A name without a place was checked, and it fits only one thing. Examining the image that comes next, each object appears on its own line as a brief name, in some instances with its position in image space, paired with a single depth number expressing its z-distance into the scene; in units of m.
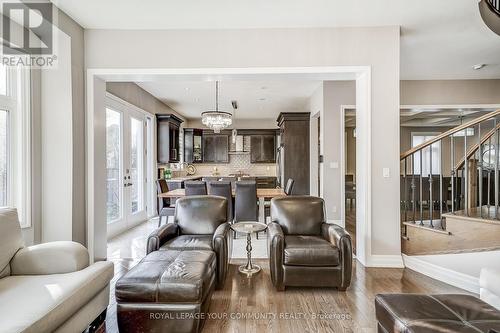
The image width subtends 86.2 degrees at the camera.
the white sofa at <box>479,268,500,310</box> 1.75
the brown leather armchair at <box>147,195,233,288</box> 2.71
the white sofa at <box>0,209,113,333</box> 1.46
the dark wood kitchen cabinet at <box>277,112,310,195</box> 6.92
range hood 9.38
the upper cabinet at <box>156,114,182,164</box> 6.73
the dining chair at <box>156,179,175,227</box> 4.98
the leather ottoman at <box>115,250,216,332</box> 1.91
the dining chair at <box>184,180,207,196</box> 4.78
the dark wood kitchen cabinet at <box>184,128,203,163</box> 9.09
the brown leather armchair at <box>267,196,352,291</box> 2.63
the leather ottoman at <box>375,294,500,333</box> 1.37
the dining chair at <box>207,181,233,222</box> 4.77
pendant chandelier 5.61
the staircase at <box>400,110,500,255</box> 2.80
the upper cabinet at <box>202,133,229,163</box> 9.41
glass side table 3.03
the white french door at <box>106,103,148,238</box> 4.98
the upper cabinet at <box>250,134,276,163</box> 9.31
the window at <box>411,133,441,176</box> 9.55
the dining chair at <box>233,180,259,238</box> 4.67
